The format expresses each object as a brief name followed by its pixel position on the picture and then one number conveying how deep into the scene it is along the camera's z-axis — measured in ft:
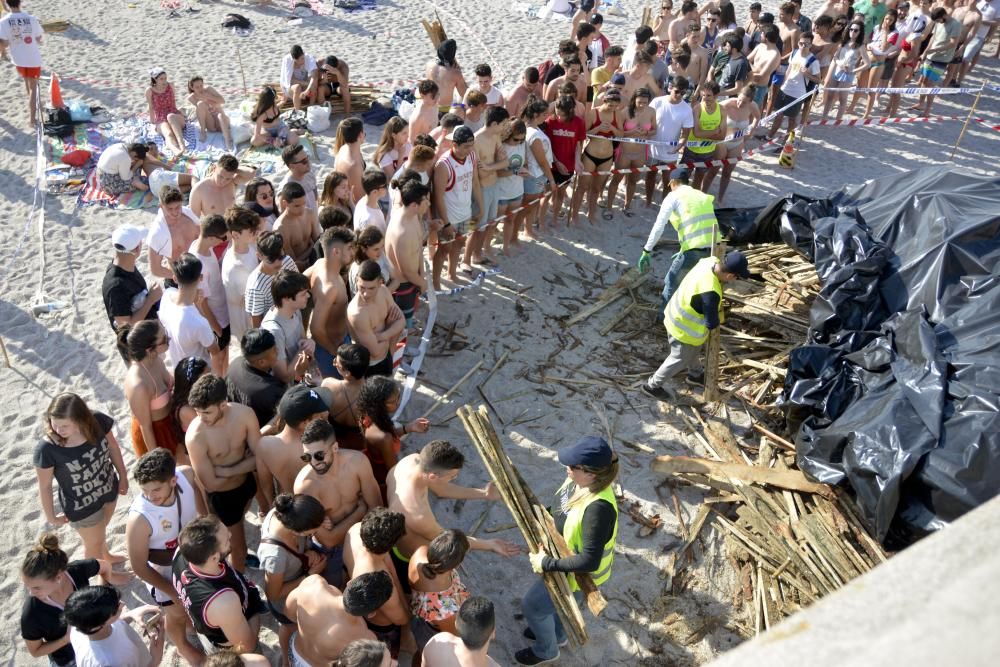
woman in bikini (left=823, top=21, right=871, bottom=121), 42.39
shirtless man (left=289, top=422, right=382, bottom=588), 15.69
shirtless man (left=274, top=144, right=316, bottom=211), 25.35
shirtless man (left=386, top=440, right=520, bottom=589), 15.96
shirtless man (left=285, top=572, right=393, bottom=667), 13.28
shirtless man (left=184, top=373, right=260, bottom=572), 16.48
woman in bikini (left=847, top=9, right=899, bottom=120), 44.93
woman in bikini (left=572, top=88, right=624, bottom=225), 32.55
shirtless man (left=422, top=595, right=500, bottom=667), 13.07
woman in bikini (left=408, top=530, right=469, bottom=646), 14.51
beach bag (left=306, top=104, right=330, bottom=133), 41.14
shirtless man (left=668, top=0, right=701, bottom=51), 46.47
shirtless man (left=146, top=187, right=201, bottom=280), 23.30
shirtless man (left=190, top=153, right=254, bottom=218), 25.86
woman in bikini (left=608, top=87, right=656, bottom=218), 33.17
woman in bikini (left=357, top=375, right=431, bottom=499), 17.47
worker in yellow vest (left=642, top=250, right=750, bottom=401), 22.75
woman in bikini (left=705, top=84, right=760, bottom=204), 35.35
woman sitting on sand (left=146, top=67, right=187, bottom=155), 37.73
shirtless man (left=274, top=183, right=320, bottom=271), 23.73
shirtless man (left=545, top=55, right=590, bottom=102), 34.45
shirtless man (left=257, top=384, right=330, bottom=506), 16.61
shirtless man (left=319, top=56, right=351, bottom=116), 42.29
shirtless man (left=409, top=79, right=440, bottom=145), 31.71
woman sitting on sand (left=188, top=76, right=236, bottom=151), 38.17
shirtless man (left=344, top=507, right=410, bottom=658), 14.32
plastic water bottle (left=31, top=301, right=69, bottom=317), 27.79
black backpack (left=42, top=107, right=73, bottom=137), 39.04
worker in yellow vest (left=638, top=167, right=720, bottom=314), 26.84
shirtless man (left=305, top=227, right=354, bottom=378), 21.47
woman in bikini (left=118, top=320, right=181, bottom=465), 17.83
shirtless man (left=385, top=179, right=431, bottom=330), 23.44
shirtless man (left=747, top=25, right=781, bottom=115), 40.73
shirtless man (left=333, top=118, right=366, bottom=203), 26.94
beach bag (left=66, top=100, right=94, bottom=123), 40.14
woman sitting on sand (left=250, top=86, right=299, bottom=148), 34.76
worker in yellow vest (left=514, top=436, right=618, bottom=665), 14.96
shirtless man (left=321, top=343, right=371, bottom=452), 18.58
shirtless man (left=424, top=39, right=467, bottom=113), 37.68
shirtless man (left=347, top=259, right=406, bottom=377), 20.57
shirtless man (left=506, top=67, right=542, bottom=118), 33.98
